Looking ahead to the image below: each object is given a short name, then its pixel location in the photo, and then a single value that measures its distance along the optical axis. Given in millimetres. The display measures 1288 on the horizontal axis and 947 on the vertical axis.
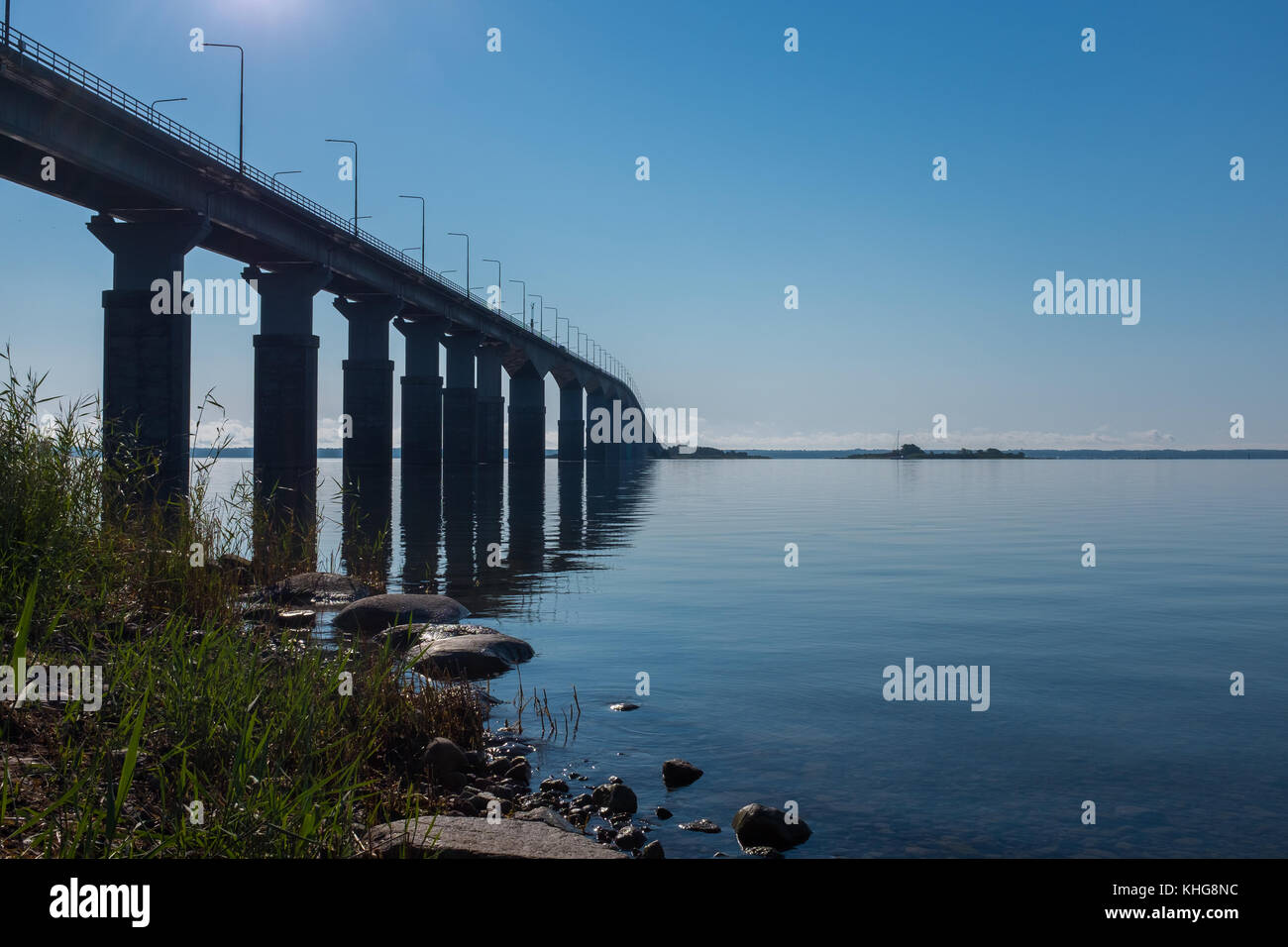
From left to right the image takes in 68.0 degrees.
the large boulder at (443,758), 7391
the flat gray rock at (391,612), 13453
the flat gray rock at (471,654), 11055
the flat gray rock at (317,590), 14530
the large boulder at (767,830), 6379
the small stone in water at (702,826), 6630
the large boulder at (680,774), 7629
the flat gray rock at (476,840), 5227
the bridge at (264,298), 34344
